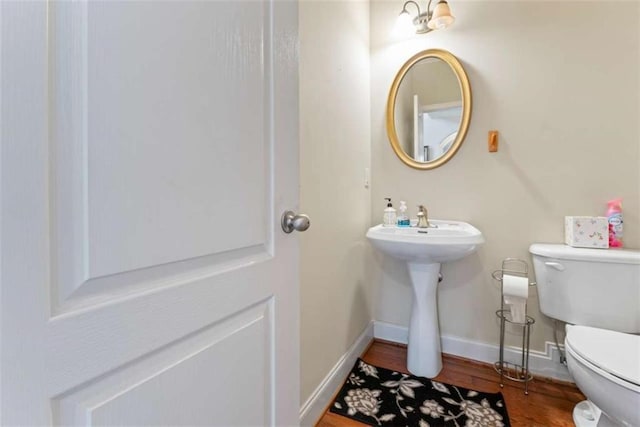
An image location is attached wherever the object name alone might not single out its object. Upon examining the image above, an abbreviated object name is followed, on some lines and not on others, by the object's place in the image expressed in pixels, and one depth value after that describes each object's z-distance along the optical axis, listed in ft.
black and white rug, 4.09
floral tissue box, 4.40
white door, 1.07
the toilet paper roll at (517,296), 4.58
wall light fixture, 5.10
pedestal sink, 4.59
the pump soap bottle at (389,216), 5.77
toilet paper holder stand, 4.89
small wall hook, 5.26
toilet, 2.93
